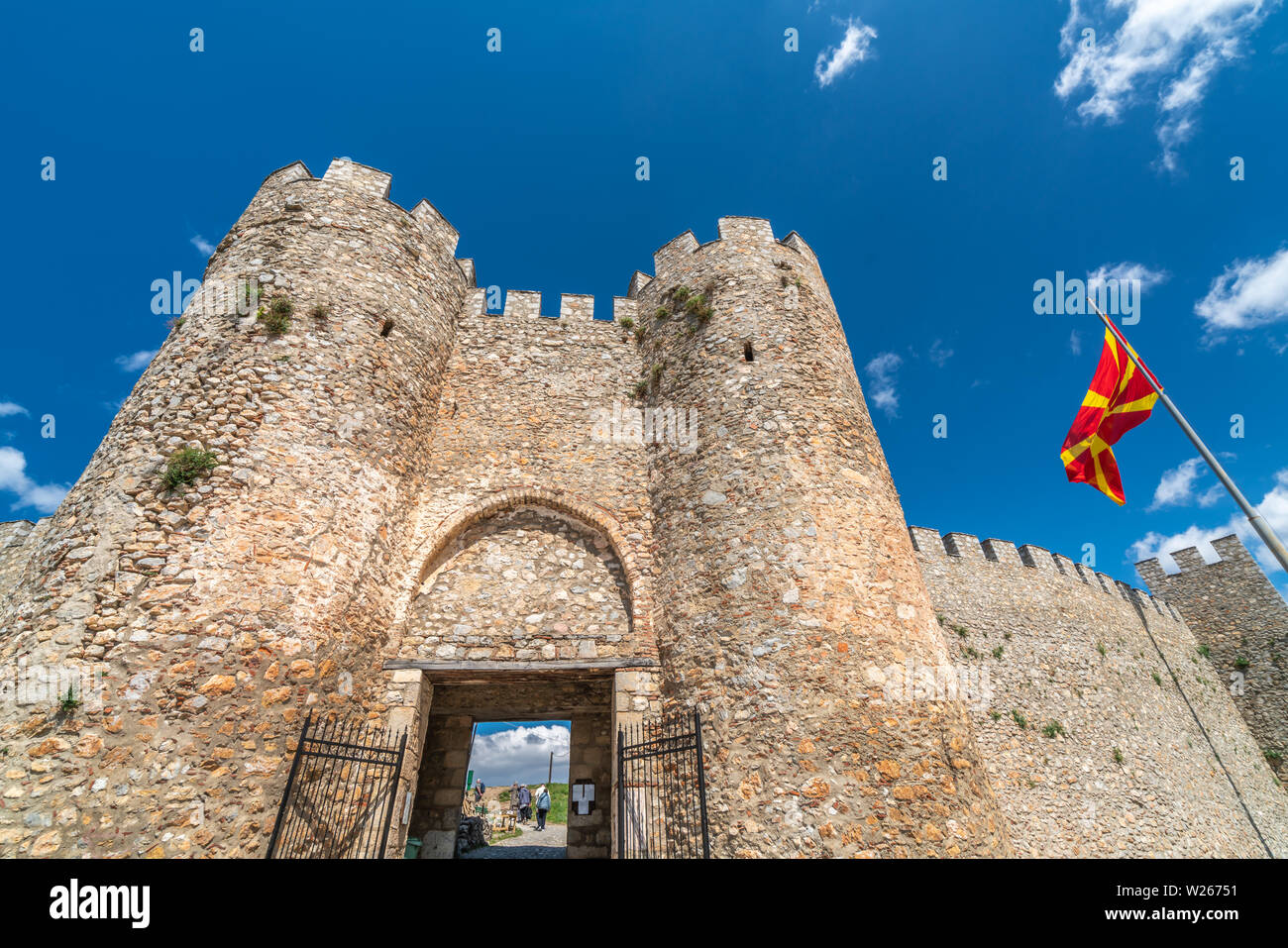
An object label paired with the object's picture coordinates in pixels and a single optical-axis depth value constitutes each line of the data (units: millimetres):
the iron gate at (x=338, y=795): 5609
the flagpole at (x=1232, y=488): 5416
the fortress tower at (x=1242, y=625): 21109
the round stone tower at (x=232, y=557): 4867
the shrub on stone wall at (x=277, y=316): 7566
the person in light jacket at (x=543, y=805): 19516
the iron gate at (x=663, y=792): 6172
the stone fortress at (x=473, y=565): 5289
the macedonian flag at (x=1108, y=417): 7410
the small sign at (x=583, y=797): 10156
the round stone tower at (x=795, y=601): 5688
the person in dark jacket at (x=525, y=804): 20703
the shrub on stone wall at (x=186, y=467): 6129
